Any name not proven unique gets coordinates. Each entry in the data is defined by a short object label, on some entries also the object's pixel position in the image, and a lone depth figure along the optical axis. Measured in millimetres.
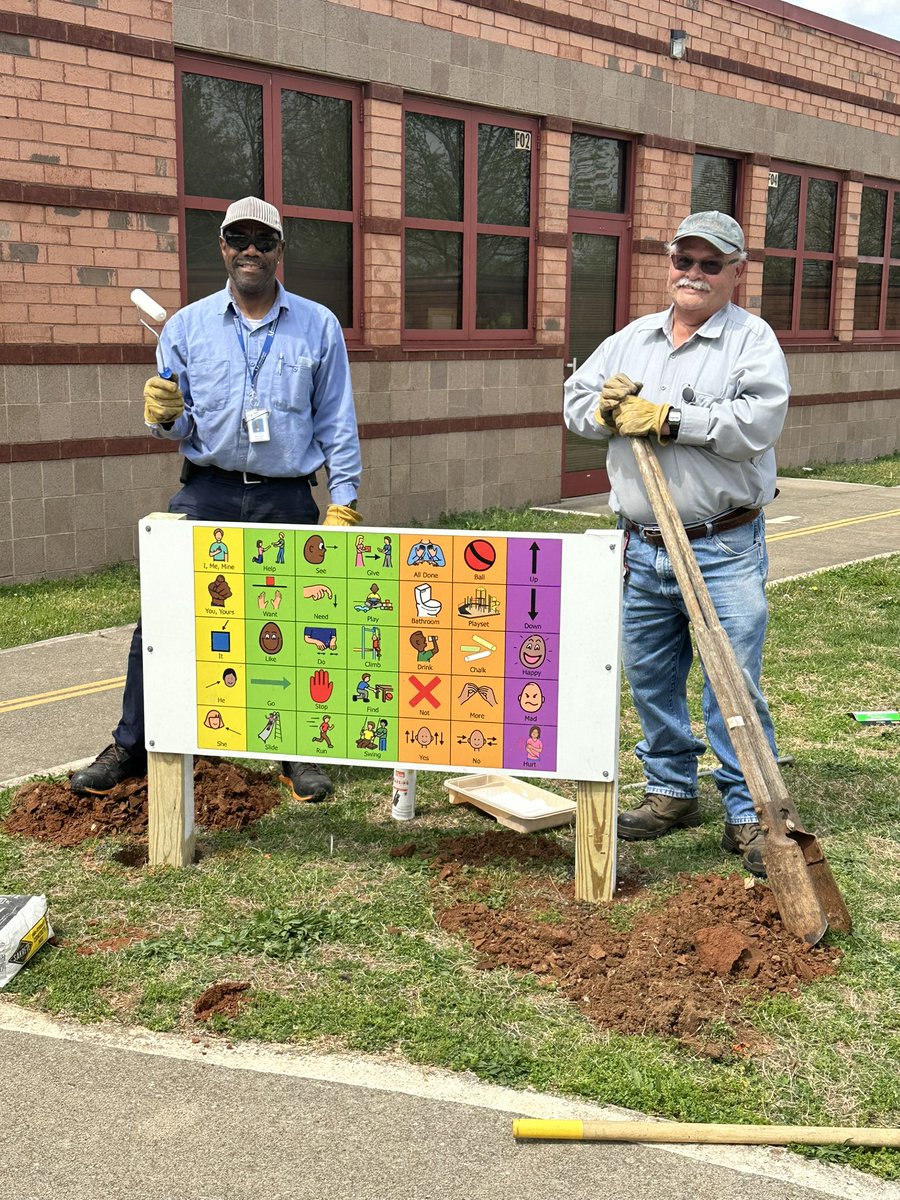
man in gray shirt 4516
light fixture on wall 15164
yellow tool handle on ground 3203
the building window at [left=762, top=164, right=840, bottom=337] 18125
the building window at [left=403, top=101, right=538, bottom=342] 12703
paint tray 5191
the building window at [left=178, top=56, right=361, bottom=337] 10758
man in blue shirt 5137
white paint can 5309
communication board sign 4496
